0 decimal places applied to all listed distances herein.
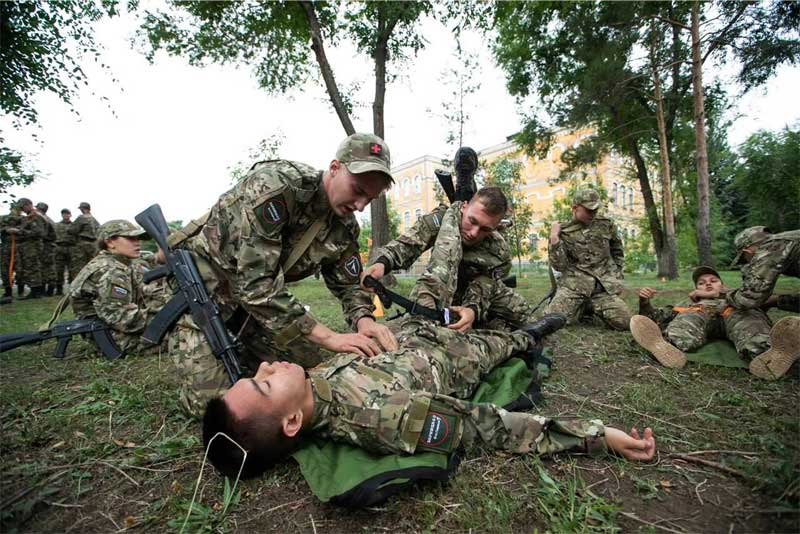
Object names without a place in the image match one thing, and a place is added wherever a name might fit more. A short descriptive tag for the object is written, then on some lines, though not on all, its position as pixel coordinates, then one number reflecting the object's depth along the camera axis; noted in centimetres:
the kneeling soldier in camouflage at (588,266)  529
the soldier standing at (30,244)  982
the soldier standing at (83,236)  1067
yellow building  3127
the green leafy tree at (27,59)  476
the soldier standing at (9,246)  969
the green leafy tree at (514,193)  1895
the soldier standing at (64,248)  1059
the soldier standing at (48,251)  1031
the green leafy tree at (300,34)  912
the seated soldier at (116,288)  406
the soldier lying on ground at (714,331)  281
